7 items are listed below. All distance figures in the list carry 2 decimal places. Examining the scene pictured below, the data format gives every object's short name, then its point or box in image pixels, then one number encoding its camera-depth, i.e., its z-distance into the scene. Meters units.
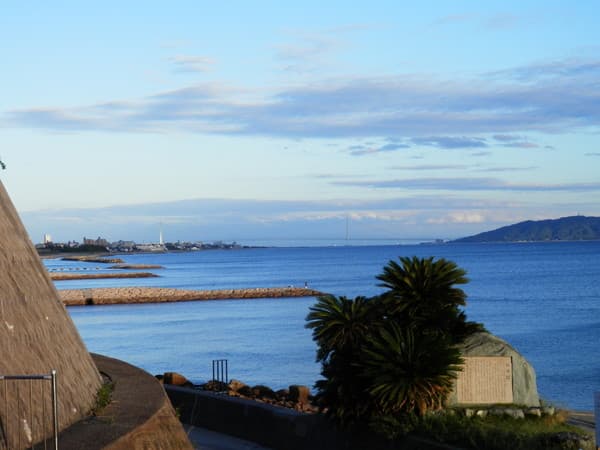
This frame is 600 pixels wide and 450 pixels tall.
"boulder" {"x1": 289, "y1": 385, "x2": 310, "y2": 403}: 21.67
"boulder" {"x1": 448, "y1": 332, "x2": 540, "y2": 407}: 13.79
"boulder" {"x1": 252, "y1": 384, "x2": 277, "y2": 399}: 22.23
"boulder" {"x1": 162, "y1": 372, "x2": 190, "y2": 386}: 22.55
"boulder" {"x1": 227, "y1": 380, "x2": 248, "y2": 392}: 22.77
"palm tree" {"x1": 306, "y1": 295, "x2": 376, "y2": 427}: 13.48
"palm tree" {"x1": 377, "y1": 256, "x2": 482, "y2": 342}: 14.10
